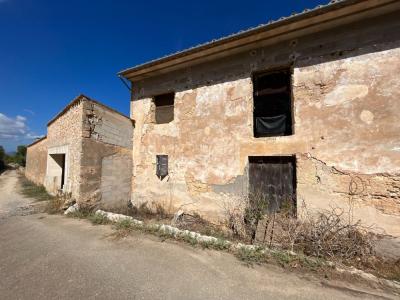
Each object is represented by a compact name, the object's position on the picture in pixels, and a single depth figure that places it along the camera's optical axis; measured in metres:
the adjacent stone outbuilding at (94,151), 6.41
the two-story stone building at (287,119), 4.30
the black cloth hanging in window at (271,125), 5.54
